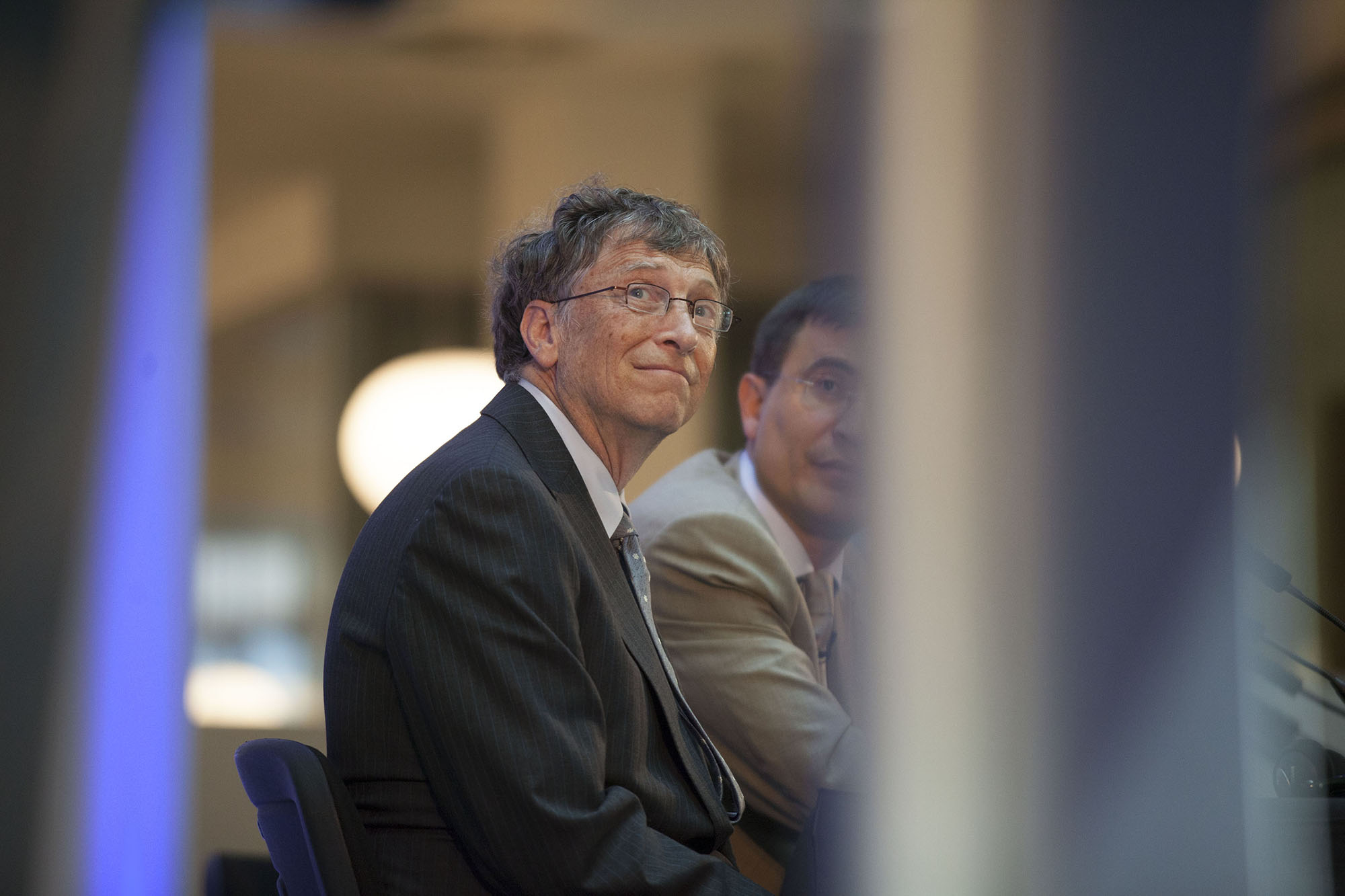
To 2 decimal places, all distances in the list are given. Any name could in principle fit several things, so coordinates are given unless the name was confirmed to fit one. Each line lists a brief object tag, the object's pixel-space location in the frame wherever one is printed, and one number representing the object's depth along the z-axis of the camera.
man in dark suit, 5.11
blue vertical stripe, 6.09
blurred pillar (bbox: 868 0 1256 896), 5.07
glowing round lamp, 8.59
